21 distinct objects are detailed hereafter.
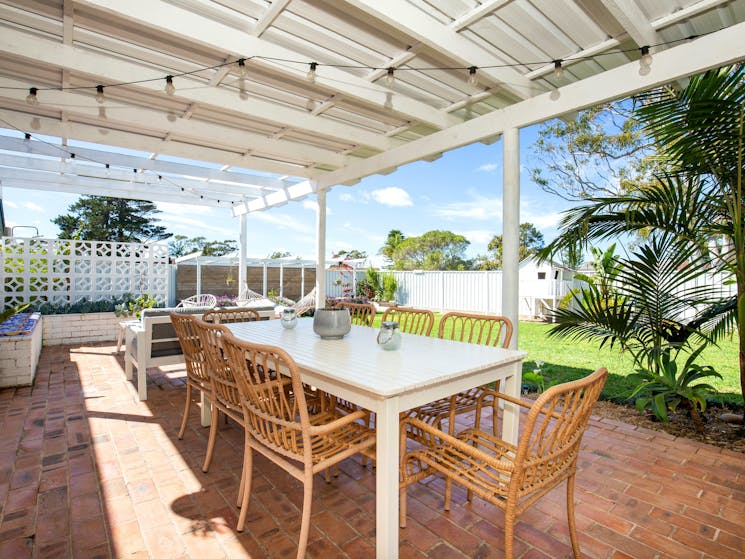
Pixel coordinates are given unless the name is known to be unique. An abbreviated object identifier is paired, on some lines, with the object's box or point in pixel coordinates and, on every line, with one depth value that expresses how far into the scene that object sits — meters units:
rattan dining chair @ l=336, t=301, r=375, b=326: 3.56
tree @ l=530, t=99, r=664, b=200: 8.18
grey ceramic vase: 2.57
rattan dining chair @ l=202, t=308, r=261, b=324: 3.46
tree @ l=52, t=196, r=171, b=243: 20.22
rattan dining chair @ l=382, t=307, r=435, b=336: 3.08
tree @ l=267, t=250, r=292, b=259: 26.52
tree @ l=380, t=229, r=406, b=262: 27.34
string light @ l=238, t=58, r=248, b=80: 2.93
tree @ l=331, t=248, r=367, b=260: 12.19
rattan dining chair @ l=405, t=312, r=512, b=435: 2.20
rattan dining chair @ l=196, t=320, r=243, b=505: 2.07
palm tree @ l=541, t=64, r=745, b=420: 2.51
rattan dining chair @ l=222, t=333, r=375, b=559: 1.57
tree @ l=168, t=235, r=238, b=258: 28.62
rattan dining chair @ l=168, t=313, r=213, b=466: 2.54
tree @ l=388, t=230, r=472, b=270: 24.80
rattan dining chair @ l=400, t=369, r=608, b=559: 1.30
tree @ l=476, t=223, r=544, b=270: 21.72
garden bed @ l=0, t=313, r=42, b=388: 3.91
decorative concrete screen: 6.58
